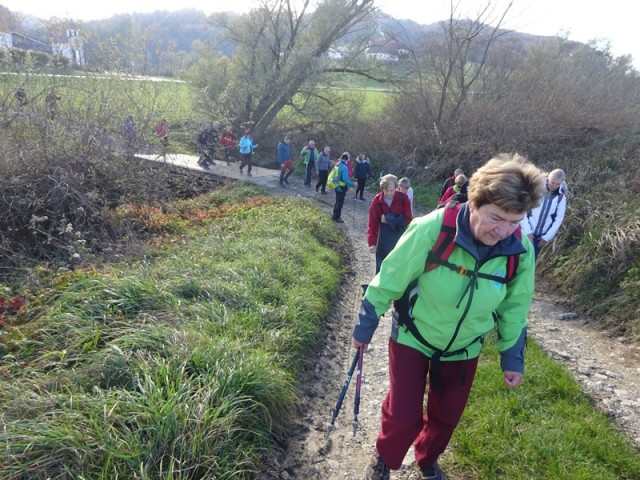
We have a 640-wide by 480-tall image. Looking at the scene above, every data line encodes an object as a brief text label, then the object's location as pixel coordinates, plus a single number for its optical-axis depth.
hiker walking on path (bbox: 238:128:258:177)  17.50
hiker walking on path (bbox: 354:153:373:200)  15.95
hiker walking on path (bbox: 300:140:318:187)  17.55
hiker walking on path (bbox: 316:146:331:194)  15.59
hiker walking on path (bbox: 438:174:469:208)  7.02
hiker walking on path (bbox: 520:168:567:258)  6.71
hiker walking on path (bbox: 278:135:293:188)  16.66
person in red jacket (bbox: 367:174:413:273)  6.31
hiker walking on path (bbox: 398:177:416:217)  6.63
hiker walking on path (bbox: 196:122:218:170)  17.06
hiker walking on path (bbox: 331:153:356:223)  11.75
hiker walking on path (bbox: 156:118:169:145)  12.24
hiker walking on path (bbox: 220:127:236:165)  19.03
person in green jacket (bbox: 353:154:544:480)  2.37
